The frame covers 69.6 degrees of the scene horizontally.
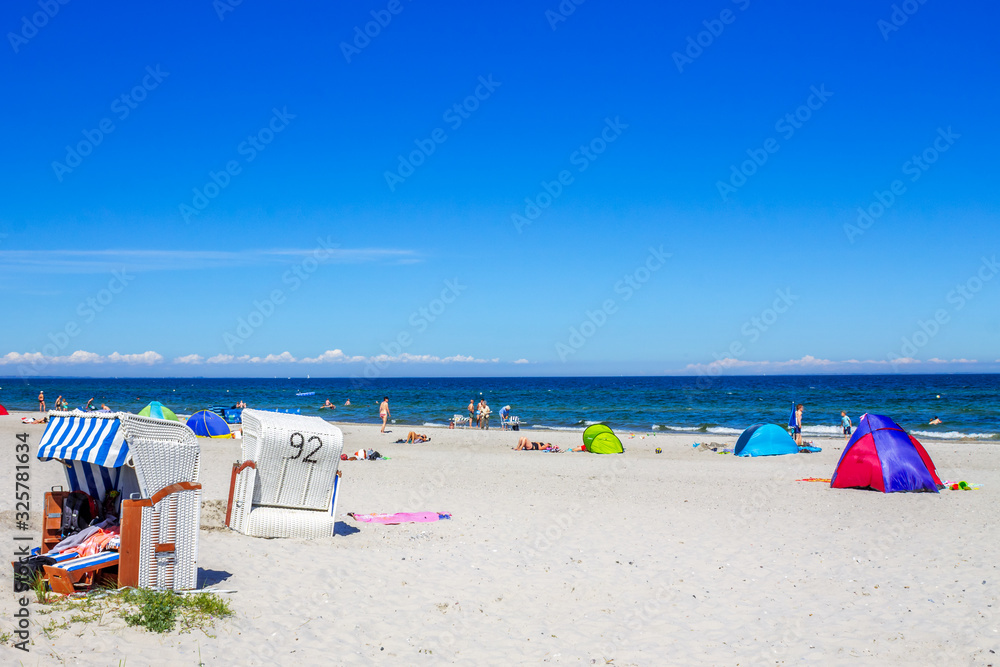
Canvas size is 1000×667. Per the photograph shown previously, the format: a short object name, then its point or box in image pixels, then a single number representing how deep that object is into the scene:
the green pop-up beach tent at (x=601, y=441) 25.73
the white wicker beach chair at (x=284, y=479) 10.14
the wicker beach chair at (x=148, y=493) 6.82
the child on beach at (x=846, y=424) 31.60
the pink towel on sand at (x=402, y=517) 12.20
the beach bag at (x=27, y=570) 6.86
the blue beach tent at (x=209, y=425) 27.56
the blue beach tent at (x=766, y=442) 24.12
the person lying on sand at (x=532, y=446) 26.56
